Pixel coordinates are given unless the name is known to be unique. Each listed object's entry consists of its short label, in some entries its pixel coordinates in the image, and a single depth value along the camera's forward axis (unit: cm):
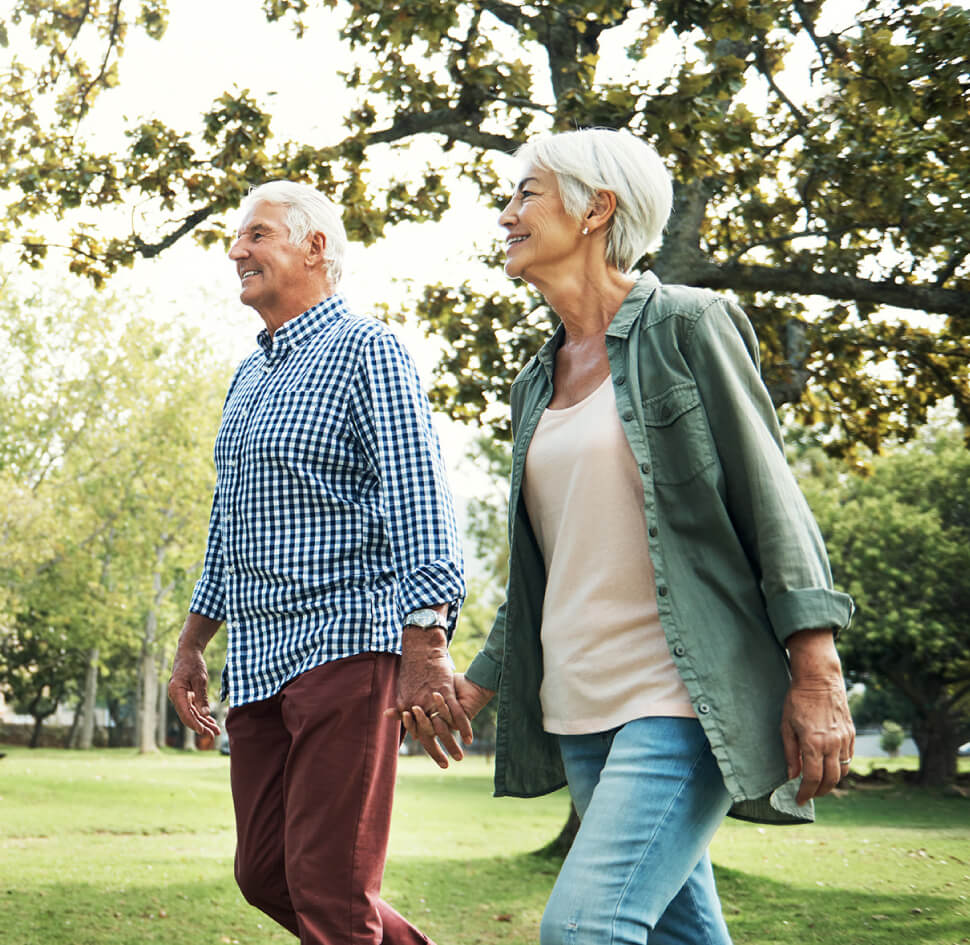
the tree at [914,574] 2995
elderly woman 248
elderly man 337
